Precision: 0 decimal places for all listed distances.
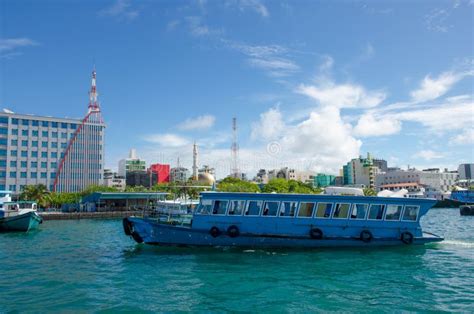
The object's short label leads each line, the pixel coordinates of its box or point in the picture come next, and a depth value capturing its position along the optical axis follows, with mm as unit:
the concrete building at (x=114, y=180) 147550
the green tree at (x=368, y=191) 84538
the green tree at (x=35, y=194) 65688
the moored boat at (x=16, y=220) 37469
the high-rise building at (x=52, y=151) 87875
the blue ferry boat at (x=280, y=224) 22406
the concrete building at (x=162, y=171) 149875
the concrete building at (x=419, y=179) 137375
